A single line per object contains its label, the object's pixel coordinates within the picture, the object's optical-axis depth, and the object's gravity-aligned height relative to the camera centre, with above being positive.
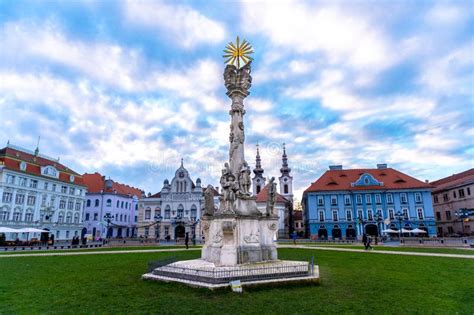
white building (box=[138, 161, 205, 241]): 59.22 +3.60
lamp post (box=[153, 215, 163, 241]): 58.72 -0.52
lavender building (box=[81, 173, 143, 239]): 59.91 +3.89
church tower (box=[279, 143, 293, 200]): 78.52 +11.78
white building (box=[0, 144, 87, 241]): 41.66 +5.26
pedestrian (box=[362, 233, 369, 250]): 26.75 -1.35
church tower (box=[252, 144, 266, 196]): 78.76 +12.06
